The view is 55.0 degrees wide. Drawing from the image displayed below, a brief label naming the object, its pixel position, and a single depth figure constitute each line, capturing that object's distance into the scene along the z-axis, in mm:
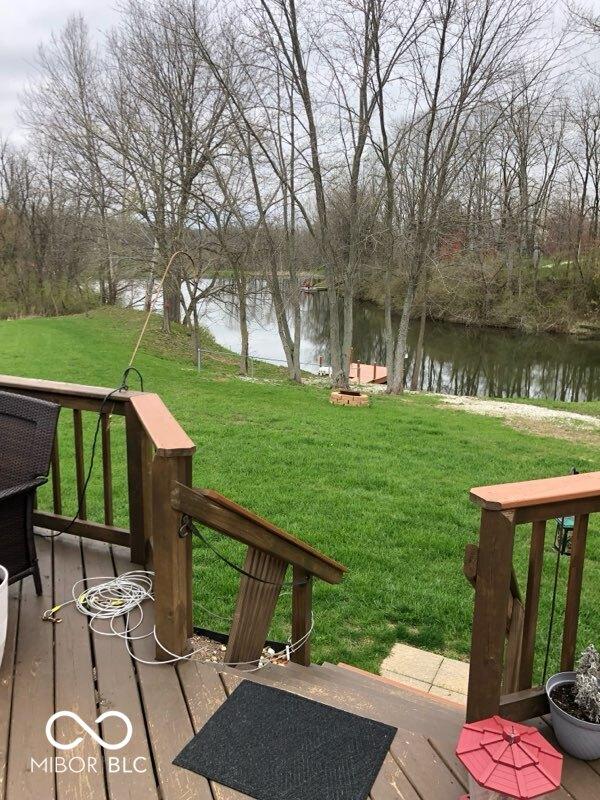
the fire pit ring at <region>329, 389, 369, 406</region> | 10648
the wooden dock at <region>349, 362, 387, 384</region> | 20219
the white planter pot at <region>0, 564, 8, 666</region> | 2008
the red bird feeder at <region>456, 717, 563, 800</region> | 1463
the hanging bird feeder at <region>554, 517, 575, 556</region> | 2328
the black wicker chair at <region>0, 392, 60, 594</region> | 2396
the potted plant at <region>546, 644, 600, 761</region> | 1761
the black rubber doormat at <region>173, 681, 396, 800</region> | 1700
